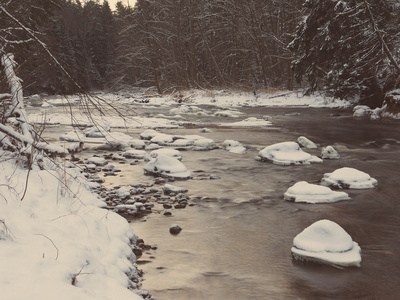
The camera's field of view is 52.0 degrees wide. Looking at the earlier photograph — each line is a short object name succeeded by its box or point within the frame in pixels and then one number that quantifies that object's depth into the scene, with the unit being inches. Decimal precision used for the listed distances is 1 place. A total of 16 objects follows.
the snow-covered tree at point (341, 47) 745.0
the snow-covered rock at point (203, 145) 460.8
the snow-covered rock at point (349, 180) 300.8
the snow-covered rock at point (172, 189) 287.0
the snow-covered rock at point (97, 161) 380.5
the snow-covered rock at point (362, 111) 788.6
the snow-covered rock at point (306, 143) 473.3
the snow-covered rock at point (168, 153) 400.8
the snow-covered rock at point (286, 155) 386.3
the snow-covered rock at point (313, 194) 269.1
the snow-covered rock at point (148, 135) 538.0
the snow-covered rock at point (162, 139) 497.7
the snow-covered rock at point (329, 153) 411.8
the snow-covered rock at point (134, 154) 419.2
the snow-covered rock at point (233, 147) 452.3
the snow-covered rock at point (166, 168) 334.0
